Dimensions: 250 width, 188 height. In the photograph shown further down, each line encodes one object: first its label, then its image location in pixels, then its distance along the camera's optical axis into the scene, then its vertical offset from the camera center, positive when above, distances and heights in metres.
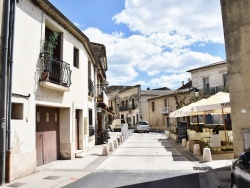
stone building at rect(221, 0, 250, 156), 7.72 +1.86
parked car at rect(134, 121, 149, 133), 30.54 -1.79
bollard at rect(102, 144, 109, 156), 10.26 -1.73
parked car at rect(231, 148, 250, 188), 3.28 -1.01
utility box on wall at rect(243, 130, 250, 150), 7.56 -0.96
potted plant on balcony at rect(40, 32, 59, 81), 7.59 +2.45
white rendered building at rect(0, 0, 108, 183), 6.43 +1.10
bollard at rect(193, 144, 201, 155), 9.73 -1.71
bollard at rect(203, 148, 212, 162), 8.27 -1.73
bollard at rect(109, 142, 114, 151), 11.59 -1.72
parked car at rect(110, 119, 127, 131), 34.60 -1.57
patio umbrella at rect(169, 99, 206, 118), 10.62 +0.11
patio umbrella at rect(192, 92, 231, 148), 9.12 +0.44
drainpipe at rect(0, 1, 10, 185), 5.73 +0.69
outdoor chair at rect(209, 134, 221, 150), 9.71 -1.34
